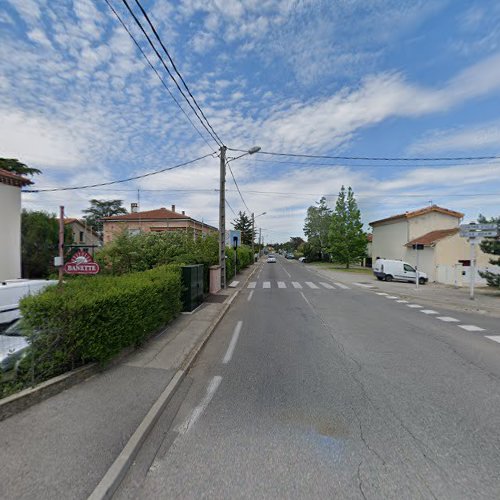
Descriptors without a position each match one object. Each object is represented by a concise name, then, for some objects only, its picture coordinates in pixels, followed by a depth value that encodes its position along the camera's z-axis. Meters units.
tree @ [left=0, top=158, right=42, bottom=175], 24.83
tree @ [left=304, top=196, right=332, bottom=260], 50.00
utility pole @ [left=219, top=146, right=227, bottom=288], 13.66
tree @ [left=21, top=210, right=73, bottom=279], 17.77
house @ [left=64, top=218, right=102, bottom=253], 34.52
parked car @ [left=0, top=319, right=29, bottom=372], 3.58
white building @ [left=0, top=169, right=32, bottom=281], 13.67
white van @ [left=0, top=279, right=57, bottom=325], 5.90
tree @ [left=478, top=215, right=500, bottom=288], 13.08
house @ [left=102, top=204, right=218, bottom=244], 32.50
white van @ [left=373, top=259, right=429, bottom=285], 20.09
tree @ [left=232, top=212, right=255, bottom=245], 59.88
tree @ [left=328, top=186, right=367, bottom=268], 32.59
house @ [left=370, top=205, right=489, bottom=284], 19.48
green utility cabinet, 8.84
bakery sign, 4.62
